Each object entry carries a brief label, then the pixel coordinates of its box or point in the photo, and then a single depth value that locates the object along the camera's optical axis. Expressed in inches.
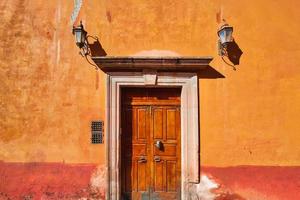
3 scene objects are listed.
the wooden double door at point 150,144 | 217.9
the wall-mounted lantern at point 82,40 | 210.7
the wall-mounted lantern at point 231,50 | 213.1
